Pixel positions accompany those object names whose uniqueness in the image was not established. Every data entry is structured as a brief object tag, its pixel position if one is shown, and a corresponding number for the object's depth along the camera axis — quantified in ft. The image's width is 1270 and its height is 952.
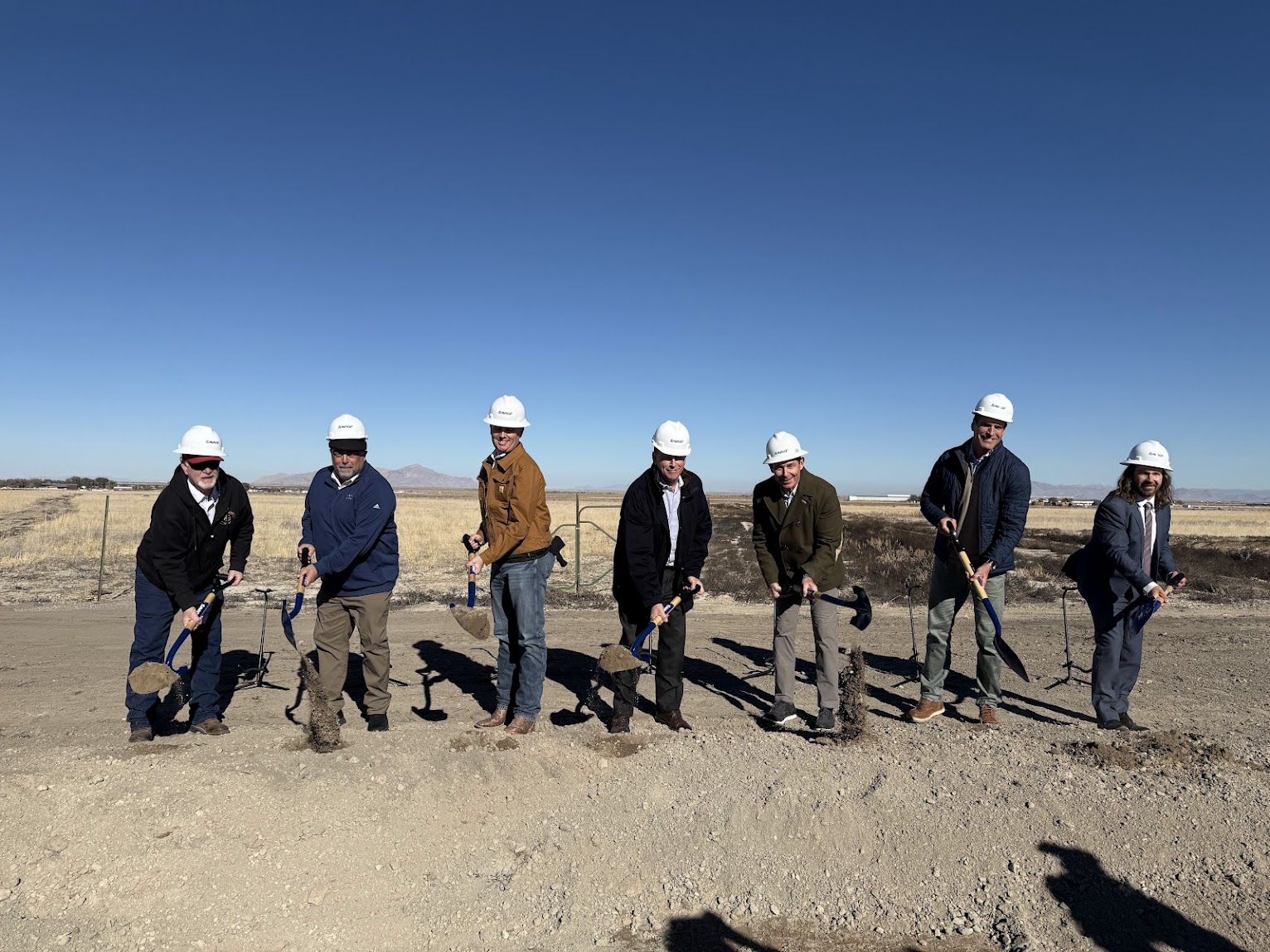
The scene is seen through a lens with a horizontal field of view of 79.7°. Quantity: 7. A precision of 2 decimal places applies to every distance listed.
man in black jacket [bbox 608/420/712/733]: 16.98
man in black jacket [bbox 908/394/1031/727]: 17.69
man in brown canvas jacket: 16.55
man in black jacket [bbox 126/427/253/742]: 15.47
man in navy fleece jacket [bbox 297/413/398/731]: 16.46
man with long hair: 17.31
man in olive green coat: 17.28
